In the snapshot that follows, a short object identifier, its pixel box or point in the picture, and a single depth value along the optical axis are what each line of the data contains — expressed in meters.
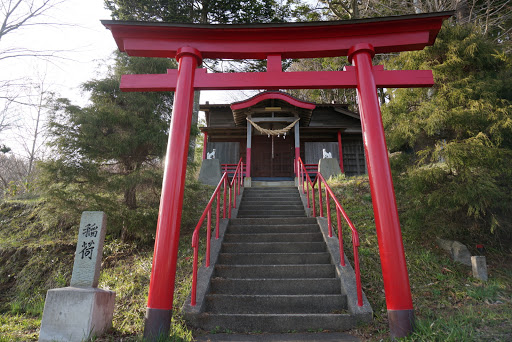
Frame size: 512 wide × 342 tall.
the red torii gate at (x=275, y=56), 3.63
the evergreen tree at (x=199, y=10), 11.32
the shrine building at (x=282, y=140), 12.47
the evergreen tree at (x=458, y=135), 4.41
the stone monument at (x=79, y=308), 3.06
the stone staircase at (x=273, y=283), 3.45
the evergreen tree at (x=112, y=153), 5.44
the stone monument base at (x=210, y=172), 10.97
